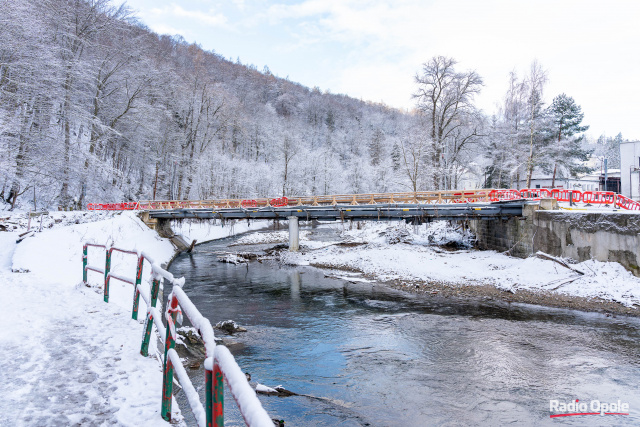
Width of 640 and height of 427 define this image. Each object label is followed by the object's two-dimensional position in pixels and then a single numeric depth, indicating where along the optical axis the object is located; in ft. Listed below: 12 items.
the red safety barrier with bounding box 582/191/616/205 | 66.11
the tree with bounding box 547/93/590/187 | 116.47
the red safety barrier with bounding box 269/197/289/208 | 95.81
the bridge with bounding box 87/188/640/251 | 69.47
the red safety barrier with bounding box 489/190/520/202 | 74.23
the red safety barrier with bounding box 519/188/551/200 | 66.19
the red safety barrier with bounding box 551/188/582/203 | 65.77
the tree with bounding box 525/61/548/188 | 98.32
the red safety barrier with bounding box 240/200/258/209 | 98.94
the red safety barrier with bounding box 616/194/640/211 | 59.82
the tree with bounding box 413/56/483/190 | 108.47
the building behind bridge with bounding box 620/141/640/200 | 103.65
